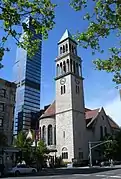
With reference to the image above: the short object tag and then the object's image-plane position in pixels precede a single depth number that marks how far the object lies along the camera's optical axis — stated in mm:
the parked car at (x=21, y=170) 17706
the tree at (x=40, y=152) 27507
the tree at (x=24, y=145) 25832
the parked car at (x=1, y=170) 17698
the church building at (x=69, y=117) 32569
